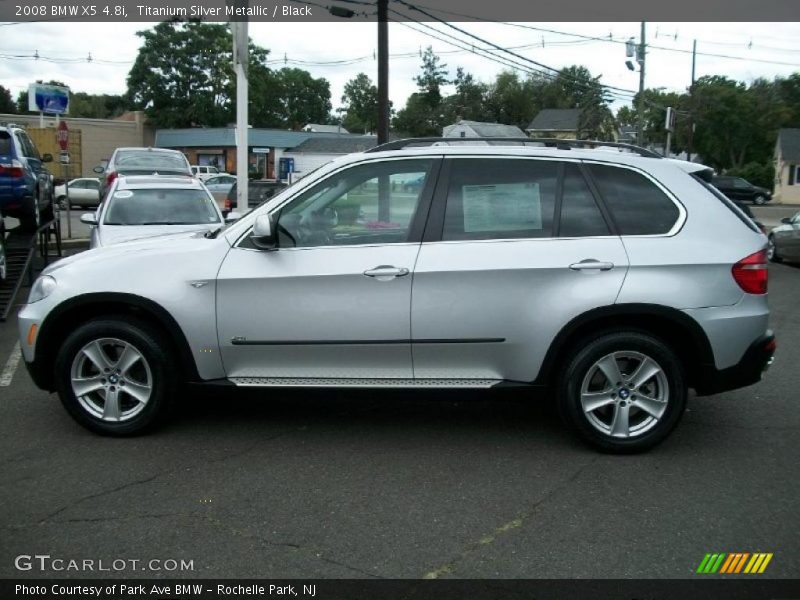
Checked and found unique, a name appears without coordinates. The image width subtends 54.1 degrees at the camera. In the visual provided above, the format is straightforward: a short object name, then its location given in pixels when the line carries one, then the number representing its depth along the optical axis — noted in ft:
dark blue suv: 37.27
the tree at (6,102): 263.59
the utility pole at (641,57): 110.10
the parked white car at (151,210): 33.27
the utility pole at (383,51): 57.47
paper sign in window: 16.08
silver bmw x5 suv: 15.60
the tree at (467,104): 193.16
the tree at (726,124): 203.51
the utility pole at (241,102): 50.75
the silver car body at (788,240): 54.95
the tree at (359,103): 363.41
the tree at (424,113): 199.21
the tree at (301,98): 343.26
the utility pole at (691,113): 165.07
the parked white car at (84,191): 106.73
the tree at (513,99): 196.85
